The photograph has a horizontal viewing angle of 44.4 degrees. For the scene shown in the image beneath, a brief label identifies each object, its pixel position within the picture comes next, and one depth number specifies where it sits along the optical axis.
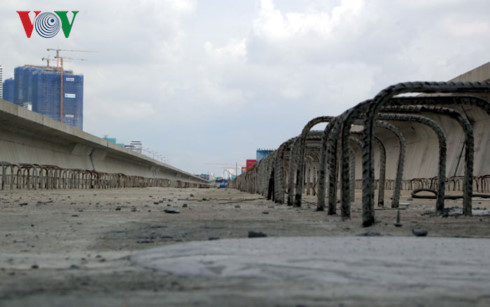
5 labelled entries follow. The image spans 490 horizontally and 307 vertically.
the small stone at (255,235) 4.32
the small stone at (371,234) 4.43
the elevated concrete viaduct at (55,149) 27.08
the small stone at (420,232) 4.51
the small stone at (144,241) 4.27
